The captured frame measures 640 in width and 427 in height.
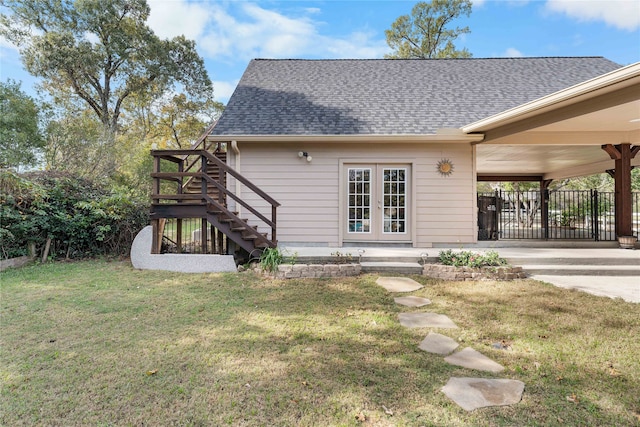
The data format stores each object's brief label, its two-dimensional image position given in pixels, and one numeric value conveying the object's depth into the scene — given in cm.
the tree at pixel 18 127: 1041
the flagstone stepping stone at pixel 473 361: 233
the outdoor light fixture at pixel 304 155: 670
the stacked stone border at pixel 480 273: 489
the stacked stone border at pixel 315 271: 502
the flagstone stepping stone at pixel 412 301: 378
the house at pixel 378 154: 639
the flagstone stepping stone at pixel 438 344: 261
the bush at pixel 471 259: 508
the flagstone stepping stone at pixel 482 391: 191
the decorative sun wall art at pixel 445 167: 673
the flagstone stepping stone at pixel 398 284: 436
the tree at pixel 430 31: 1914
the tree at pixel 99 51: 1545
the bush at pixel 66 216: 550
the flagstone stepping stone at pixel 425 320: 315
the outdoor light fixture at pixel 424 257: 541
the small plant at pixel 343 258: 538
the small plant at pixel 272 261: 514
